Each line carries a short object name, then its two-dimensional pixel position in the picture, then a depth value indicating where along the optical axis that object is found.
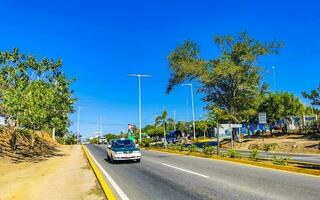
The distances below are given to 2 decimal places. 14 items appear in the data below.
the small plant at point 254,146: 24.53
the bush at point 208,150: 17.57
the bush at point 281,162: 11.02
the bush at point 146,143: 32.68
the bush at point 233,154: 14.84
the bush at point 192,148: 21.02
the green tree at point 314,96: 24.13
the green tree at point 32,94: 15.51
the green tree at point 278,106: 34.05
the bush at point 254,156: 13.43
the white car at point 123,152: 15.02
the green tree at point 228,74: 28.11
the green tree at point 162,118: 32.44
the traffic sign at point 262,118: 15.43
